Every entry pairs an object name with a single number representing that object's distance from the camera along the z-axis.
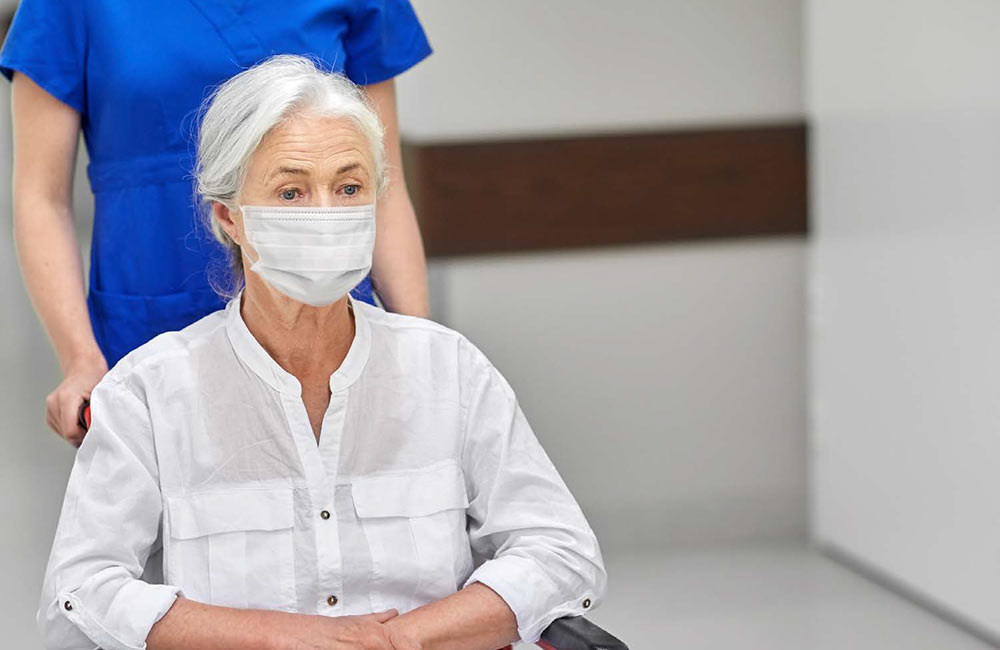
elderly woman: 4.68
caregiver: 4.89
